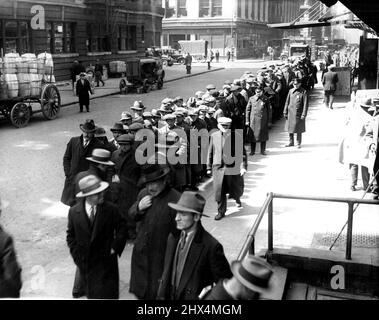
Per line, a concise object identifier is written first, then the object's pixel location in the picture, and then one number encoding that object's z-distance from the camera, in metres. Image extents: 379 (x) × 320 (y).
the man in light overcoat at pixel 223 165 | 8.32
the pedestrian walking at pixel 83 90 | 18.83
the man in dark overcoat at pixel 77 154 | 7.29
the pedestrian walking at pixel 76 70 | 24.95
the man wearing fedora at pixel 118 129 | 7.90
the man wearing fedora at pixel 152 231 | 4.75
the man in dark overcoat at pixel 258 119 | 12.82
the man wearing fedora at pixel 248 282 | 3.09
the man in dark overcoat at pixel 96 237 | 4.88
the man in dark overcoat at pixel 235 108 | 12.37
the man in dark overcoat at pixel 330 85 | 19.86
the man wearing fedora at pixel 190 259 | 4.03
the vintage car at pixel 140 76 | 26.69
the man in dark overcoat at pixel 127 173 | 6.98
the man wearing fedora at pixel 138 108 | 10.41
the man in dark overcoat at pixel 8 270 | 4.01
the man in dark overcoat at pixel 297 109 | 13.25
